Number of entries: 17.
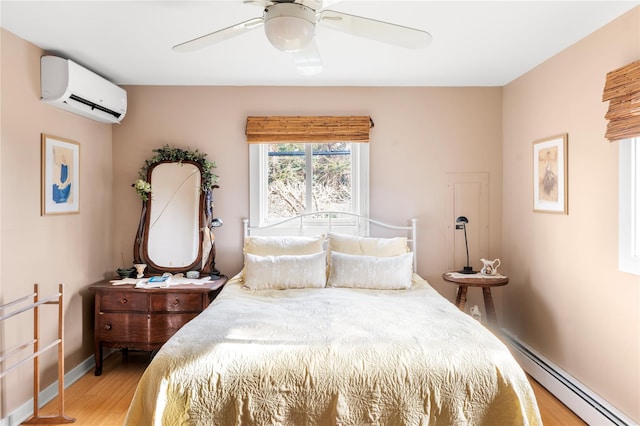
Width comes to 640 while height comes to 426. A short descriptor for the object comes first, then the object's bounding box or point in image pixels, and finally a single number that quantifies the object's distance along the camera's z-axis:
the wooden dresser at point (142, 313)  3.26
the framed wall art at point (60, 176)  2.89
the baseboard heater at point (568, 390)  2.43
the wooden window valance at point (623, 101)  2.20
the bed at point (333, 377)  1.79
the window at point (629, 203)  2.34
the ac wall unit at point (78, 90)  2.87
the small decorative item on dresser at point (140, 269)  3.54
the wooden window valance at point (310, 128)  3.78
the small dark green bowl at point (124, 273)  3.51
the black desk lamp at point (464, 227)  3.58
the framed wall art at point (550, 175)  2.93
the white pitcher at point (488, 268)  3.55
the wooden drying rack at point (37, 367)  2.55
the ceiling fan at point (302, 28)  1.73
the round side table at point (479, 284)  3.34
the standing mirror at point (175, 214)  3.70
